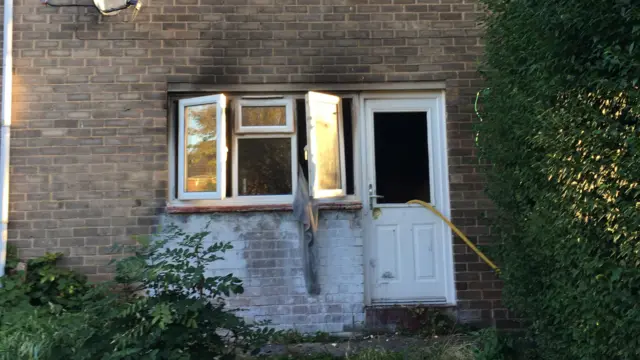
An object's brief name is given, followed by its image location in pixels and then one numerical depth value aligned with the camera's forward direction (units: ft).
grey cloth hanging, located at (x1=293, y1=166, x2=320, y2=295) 17.38
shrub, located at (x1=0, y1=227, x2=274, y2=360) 10.62
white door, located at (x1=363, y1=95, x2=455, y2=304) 18.11
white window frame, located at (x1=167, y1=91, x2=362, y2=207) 17.80
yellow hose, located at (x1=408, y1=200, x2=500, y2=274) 16.99
